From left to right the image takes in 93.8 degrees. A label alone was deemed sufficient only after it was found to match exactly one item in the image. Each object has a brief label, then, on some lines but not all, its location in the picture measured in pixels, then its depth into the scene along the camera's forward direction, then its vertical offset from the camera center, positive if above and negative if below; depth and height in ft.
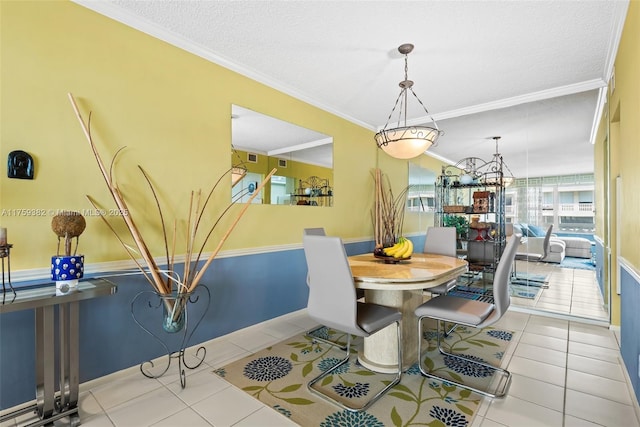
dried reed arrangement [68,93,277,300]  6.09 -0.49
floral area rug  5.39 -3.70
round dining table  5.90 -1.57
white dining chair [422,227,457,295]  10.05 -1.03
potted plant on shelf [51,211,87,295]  4.99 -0.78
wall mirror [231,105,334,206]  9.07 +1.79
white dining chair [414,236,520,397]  6.07 -2.13
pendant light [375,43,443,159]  7.82 +1.93
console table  5.00 -2.41
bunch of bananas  7.98 -1.04
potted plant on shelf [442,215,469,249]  14.09 -0.60
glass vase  6.35 -2.10
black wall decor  5.36 +0.87
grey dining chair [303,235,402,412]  5.64 -1.78
